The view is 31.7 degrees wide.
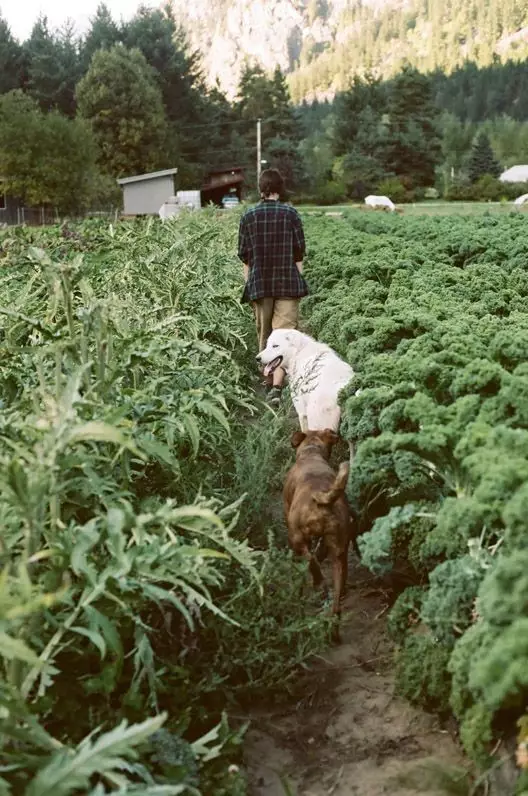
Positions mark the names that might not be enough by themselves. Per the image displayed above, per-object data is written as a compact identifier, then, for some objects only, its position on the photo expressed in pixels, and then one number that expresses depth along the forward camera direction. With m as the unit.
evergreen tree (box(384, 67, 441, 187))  75.50
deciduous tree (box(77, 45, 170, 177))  64.62
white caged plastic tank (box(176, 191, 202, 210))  47.90
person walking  9.03
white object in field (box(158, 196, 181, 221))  36.97
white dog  6.19
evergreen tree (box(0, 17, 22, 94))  68.94
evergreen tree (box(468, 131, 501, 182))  81.75
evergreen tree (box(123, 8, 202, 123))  75.19
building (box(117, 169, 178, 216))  56.91
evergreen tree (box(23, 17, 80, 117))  69.12
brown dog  4.33
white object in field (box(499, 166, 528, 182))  94.53
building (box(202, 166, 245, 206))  67.19
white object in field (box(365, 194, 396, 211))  45.53
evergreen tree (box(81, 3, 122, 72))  74.38
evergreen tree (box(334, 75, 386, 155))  84.12
